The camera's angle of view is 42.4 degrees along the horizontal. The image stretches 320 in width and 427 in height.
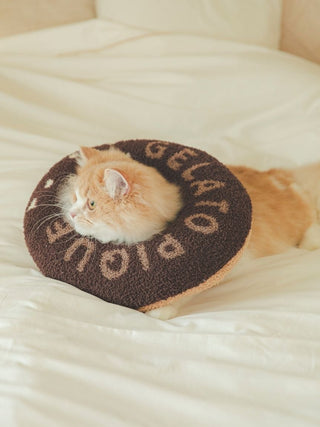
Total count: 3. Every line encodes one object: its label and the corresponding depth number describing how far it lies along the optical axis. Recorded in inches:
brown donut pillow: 43.4
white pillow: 78.1
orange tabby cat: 48.4
